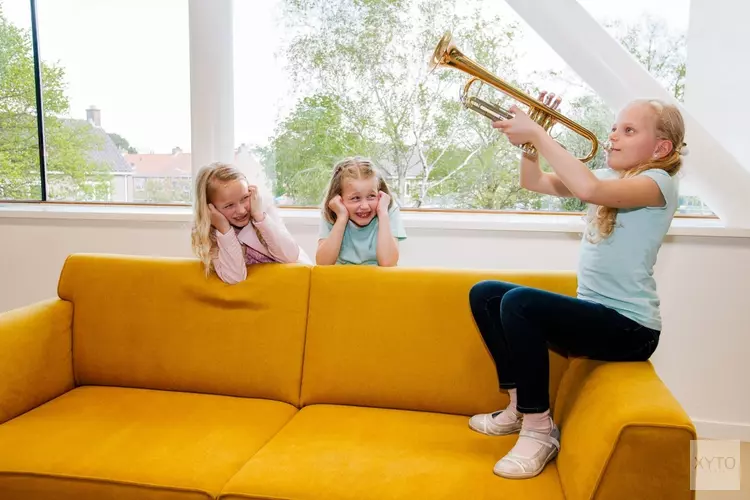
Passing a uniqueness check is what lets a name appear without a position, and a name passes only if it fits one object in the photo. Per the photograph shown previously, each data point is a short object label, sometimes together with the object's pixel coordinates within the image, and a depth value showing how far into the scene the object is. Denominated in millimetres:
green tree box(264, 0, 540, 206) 3387
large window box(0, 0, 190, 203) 3648
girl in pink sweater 2346
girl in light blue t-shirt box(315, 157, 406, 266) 2482
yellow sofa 1584
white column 3236
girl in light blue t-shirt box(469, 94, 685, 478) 1813
